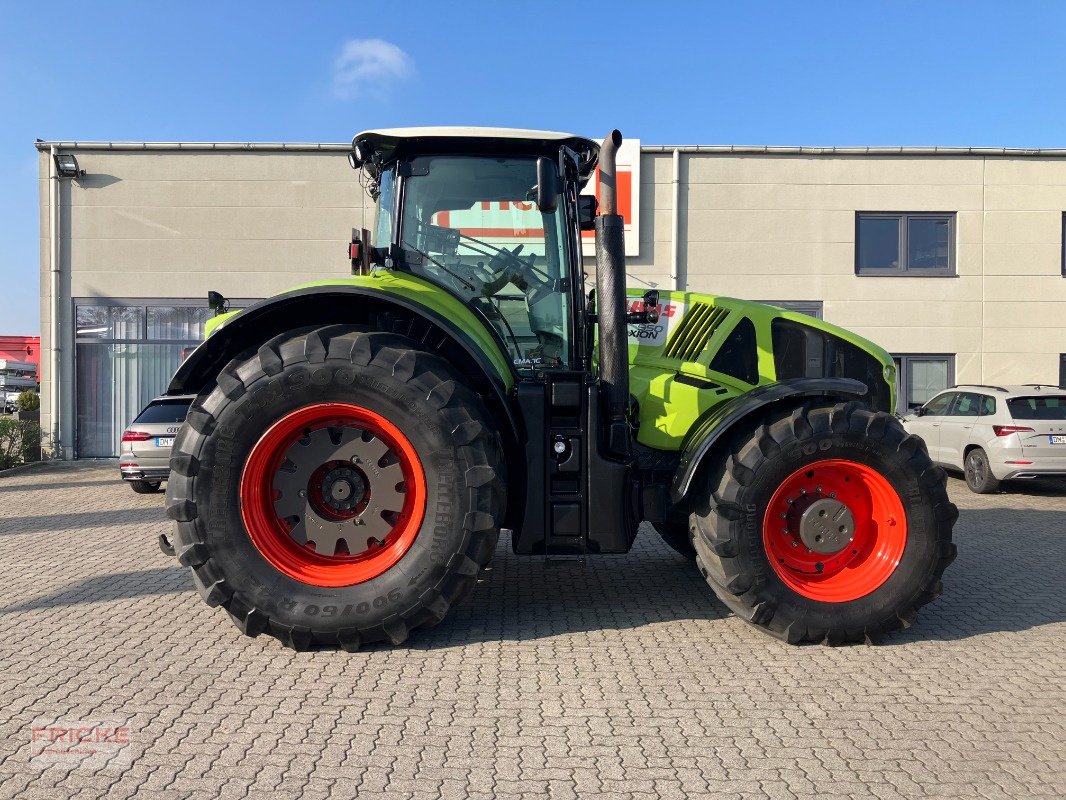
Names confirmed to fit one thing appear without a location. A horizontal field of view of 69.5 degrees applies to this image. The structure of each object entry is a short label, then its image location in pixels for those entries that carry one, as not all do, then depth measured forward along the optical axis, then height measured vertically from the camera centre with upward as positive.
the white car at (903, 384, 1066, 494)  9.91 -0.59
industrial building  13.65 +2.62
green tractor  3.78 -0.30
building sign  13.44 +3.56
